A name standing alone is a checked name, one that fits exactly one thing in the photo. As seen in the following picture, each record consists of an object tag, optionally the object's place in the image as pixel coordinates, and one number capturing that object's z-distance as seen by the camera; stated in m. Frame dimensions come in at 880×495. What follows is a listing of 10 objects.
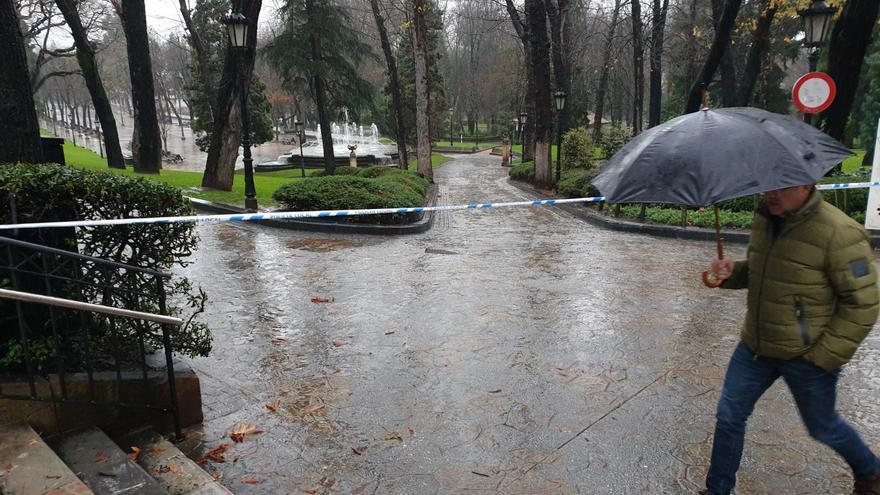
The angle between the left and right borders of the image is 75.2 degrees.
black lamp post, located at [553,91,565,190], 20.88
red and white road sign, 10.06
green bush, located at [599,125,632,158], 29.34
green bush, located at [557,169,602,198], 16.86
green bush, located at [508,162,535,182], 24.09
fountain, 40.22
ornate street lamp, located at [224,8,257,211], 13.31
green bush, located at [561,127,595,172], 23.19
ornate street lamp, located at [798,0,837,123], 11.73
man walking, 2.61
